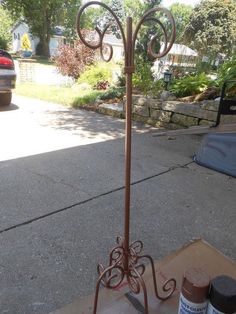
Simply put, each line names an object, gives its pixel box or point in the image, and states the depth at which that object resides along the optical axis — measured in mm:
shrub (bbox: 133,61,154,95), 5675
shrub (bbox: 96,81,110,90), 7345
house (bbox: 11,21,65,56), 31670
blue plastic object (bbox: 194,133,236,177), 3153
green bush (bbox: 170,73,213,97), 5043
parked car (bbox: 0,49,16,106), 5244
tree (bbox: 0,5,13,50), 26374
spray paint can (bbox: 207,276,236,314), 1038
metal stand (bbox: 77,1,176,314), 1165
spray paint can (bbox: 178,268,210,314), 1083
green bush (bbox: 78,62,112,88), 7677
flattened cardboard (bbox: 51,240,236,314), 1366
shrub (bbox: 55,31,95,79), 8644
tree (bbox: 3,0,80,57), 23438
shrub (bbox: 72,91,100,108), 6189
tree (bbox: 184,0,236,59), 19167
